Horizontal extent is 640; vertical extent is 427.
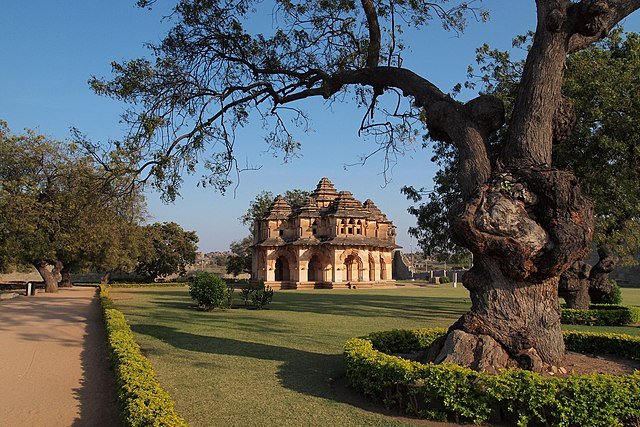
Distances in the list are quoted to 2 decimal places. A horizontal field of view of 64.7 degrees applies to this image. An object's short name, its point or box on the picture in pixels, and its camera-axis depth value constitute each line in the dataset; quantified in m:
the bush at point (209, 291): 18.78
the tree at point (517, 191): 6.29
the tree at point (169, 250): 46.12
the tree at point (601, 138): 11.77
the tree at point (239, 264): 53.00
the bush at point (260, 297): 19.86
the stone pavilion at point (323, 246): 40.31
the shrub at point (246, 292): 20.52
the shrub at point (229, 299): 20.07
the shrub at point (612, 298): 18.86
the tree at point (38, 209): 25.11
